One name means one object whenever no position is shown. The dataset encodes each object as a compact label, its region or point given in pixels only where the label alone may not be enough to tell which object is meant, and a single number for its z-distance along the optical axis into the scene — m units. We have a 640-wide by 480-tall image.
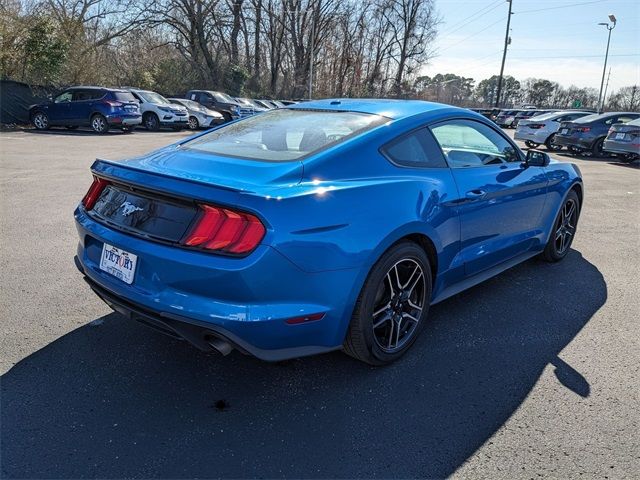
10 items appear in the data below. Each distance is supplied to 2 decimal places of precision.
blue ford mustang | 2.22
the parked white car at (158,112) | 20.19
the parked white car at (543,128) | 16.70
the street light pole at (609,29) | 38.24
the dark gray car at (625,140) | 13.41
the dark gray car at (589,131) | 15.02
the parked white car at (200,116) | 22.12
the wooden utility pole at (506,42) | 43.23
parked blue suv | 17.94
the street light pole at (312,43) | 40.83
